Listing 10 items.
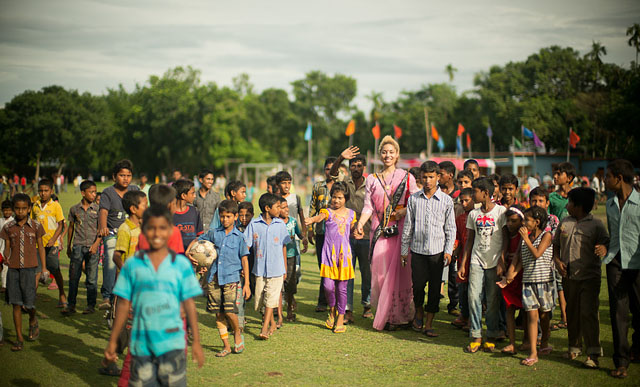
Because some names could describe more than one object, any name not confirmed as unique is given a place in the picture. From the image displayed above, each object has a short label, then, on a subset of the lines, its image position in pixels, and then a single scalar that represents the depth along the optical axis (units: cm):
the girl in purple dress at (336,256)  680
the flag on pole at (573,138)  2895
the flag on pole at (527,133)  3281
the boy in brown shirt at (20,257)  601
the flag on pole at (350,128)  2673
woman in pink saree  694
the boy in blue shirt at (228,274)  581
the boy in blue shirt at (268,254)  630
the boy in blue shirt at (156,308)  348
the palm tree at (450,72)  7100
